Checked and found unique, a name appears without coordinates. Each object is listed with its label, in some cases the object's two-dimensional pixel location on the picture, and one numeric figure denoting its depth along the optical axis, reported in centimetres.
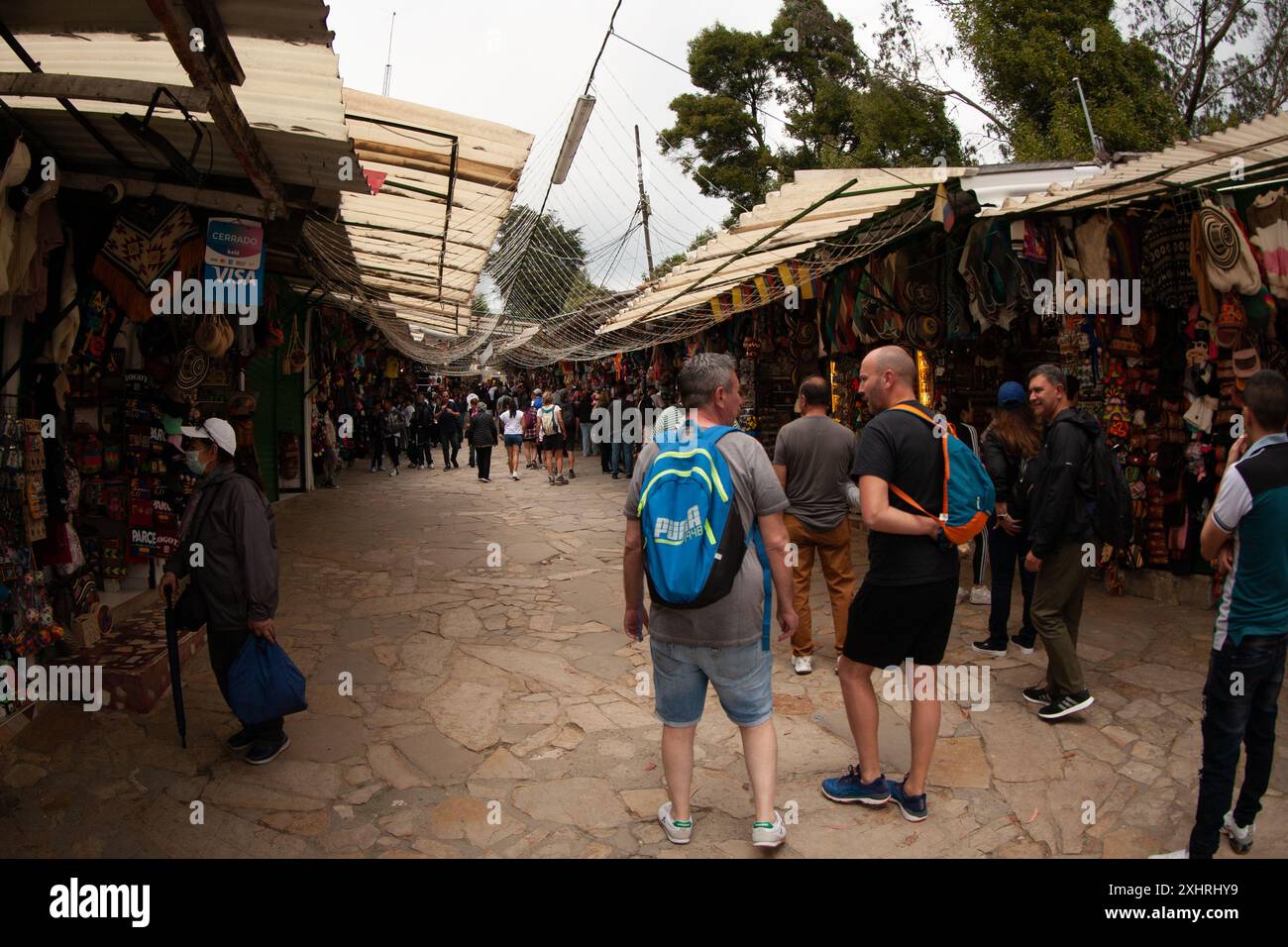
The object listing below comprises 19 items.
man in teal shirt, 287
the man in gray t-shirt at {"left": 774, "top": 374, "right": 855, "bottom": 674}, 491
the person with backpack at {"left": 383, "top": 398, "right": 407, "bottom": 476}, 1683
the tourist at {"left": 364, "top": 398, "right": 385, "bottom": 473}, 1711
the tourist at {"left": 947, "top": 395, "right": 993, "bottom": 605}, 647
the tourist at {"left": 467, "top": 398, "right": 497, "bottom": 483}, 1517
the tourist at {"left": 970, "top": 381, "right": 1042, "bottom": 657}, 523
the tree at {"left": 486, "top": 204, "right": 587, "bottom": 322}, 1108
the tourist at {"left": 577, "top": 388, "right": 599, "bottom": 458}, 1872
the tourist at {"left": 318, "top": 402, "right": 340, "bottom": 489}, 1353
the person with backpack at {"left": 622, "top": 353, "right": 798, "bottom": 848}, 290
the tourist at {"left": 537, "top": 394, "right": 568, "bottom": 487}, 1464
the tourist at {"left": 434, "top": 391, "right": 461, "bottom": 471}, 1808
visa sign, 504
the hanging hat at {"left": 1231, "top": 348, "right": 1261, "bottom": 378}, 514
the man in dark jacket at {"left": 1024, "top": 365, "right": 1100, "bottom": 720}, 413
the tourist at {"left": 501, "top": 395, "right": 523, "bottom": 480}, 1574
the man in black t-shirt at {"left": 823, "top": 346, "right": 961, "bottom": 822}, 323
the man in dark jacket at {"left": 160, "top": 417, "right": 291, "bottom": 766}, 383
